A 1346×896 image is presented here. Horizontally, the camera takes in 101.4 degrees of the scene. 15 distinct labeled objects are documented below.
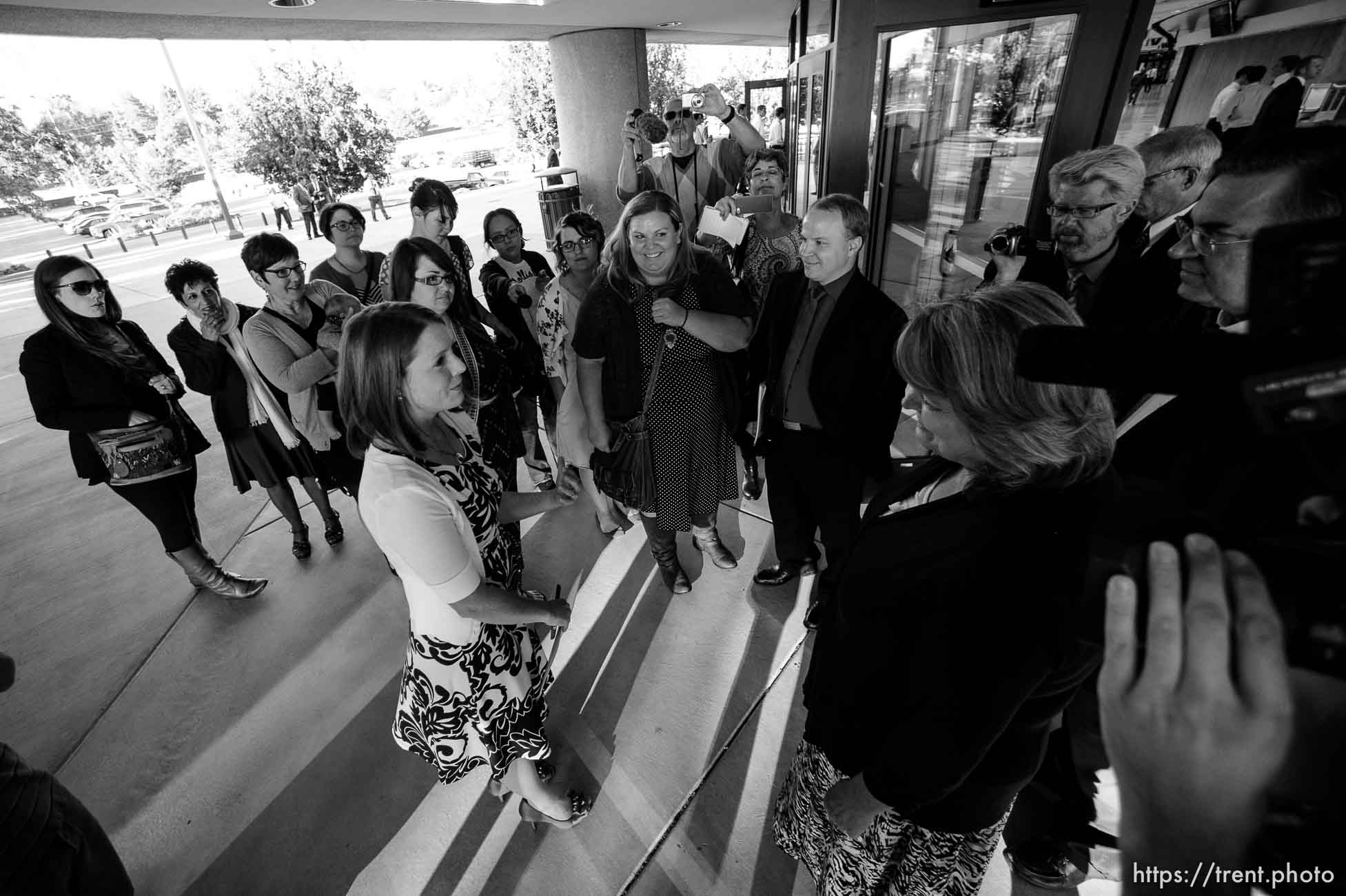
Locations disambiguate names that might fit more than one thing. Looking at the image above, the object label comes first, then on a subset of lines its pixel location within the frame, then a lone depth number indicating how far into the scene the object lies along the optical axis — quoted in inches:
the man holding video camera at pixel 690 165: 155.8
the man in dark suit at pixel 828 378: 82.2
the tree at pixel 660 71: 866.1
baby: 105.0
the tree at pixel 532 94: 696.4
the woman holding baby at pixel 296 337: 97.9
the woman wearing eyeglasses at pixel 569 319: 104.8
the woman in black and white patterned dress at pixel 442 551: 52.2
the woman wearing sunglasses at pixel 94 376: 94.1
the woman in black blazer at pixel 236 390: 102.7
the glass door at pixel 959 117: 145.5
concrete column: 350.9
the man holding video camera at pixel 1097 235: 77.1
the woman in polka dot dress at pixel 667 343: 85.7
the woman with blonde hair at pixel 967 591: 34.6
